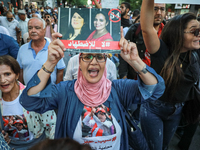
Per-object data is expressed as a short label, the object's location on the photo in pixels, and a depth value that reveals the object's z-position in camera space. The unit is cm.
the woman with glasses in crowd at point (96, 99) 145
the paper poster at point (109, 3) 224
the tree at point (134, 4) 3301
